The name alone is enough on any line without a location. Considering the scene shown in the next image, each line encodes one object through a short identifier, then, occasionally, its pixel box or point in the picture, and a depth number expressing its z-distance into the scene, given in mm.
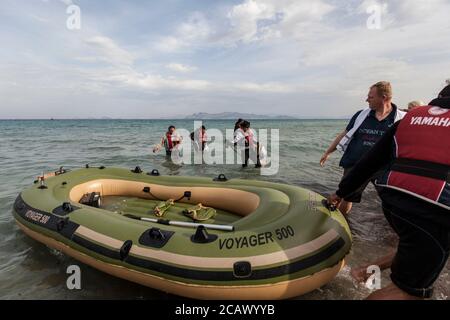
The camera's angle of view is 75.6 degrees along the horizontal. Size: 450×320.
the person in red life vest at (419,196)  1579
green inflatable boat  2461
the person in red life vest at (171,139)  10344
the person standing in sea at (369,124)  3406
